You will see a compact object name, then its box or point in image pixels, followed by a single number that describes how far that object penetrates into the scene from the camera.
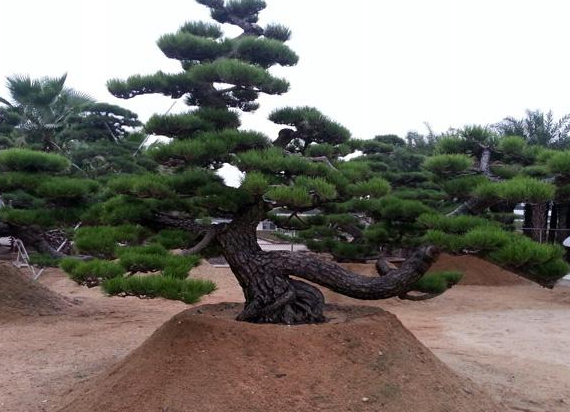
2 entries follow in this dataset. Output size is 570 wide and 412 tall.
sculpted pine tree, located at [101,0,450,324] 4.00
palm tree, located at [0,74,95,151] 8.84
